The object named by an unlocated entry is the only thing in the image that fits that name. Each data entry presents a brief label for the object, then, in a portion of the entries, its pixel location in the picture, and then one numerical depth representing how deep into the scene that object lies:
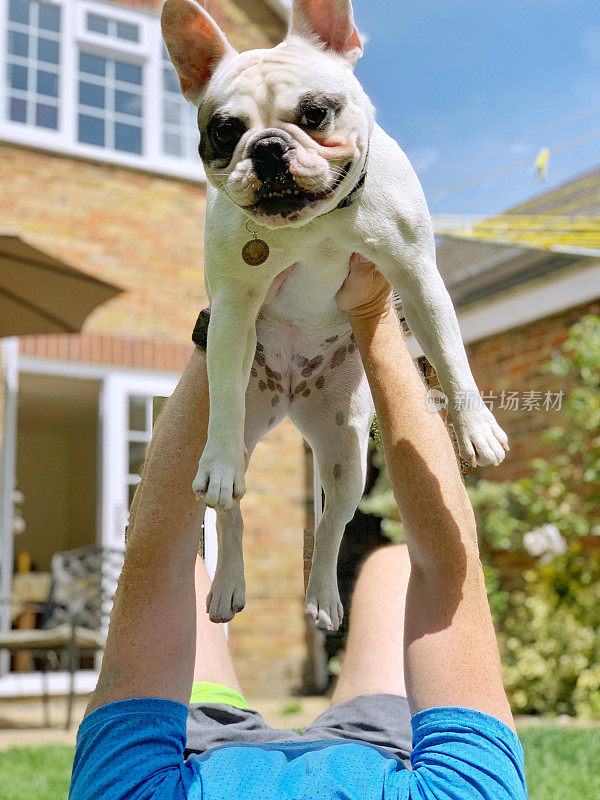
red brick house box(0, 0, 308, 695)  5.75
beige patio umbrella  3.85
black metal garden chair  4.75
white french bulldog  1.04
